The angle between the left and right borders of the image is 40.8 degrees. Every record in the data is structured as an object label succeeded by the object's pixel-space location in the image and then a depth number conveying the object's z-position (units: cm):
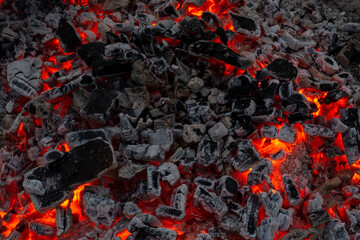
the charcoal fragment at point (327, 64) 80
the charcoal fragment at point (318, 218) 64
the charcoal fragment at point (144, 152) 66
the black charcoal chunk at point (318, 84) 75
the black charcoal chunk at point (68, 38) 78
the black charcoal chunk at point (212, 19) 82
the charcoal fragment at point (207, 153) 66
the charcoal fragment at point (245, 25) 81
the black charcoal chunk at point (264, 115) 70
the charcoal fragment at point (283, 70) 74
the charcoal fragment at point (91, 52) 74
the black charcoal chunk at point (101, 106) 69
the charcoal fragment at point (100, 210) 62
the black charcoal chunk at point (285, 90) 72
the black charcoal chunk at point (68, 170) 62
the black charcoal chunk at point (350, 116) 71
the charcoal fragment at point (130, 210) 62
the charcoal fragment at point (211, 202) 63
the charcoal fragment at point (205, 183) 65
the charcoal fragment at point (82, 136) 67
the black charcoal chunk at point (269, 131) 69
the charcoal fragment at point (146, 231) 60
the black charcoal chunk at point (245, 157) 67
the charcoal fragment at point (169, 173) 64
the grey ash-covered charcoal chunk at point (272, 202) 63
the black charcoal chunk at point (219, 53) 74
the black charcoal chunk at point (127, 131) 68
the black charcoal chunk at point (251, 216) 61
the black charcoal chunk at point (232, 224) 62
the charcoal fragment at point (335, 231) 63
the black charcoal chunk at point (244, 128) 69
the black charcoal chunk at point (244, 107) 70
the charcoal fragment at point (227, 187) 64
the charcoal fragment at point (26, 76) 74
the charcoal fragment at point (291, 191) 65
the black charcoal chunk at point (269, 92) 71
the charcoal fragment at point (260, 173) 66
